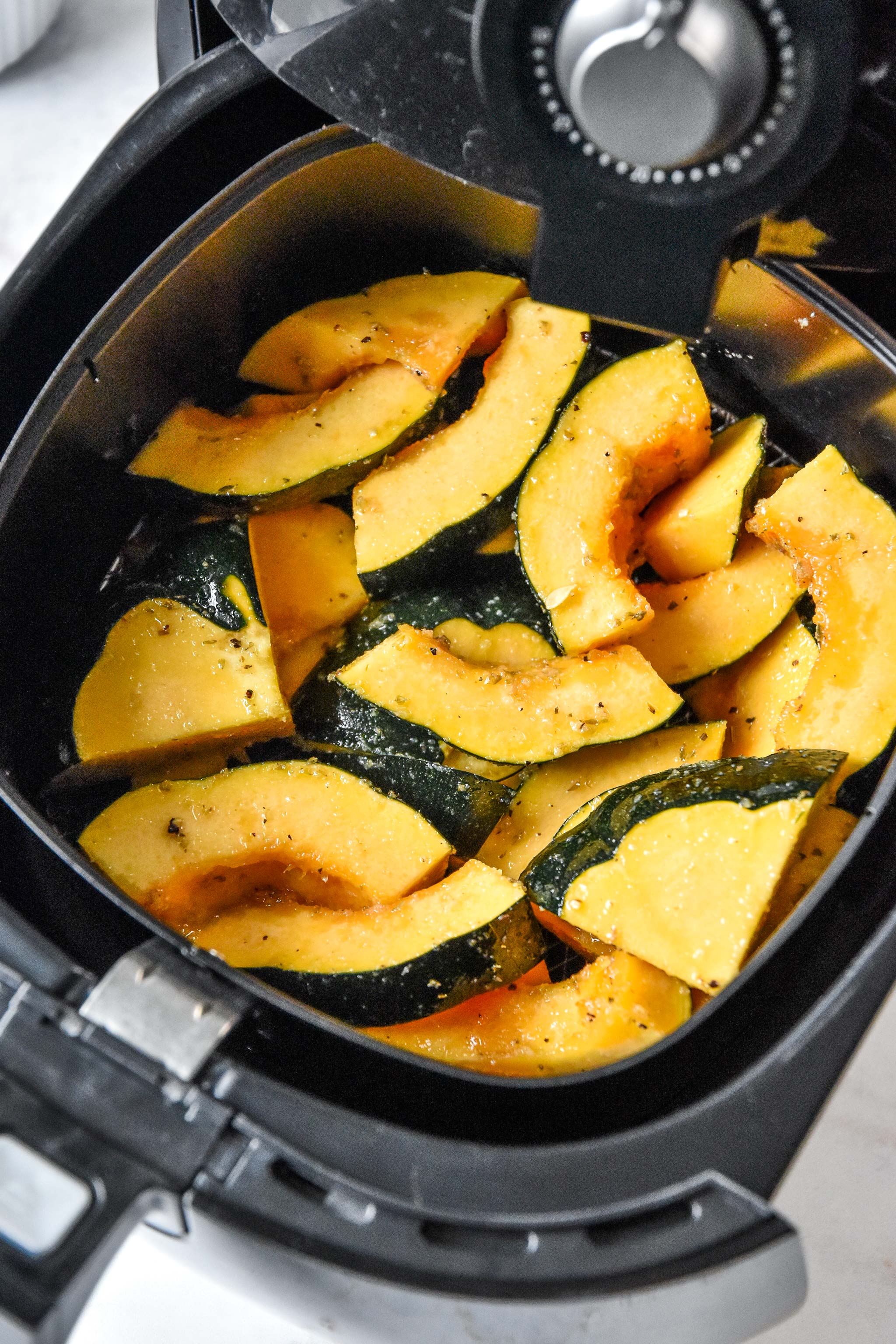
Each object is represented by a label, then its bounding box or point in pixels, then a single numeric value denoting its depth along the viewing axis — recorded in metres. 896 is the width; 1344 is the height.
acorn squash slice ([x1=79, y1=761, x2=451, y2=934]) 0.69
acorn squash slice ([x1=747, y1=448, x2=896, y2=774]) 0.67
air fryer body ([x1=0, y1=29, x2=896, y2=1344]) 0.60
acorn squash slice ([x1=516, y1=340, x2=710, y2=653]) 0.70
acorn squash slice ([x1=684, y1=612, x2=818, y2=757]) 0.70
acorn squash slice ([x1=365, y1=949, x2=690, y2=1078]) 0.66
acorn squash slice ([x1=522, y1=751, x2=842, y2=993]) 0.65
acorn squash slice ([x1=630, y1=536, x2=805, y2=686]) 0.70
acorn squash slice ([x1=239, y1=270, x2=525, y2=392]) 0.71
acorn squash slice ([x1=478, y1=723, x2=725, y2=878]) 0.70
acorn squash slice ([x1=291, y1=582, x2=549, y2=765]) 0.71
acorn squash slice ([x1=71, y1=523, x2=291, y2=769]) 0.70
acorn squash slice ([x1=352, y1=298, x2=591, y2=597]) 0.71
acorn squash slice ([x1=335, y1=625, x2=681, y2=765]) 0.69
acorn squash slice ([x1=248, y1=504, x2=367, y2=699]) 0.72
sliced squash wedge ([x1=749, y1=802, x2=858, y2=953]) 0.66
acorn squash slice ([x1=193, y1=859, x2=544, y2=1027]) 0.67
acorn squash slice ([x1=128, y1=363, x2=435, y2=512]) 0.71
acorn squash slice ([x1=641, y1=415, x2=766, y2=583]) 0.70
